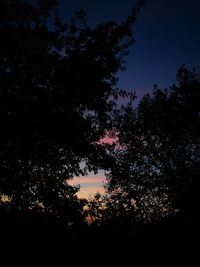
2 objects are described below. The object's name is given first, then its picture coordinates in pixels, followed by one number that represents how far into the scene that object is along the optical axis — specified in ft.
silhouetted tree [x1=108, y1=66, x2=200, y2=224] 67.32
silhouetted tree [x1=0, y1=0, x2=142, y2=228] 33.97
